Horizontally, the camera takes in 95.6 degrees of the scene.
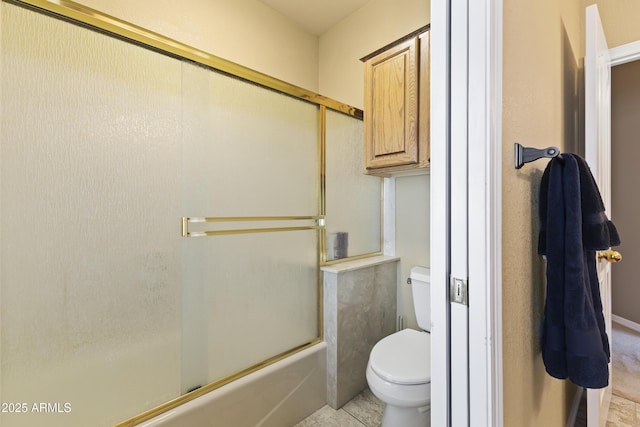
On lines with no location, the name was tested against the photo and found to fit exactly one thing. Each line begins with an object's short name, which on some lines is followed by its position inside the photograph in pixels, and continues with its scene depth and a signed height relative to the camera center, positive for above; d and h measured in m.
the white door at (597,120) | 1.19 +0.39
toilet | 1.30 -0.75
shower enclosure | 1.08 -0.05
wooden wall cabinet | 1.52 +0.59
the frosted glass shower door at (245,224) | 1.46 -0.06
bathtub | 1.35 -0.97
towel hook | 0.77 +0.15
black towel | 0.78 -0.15
